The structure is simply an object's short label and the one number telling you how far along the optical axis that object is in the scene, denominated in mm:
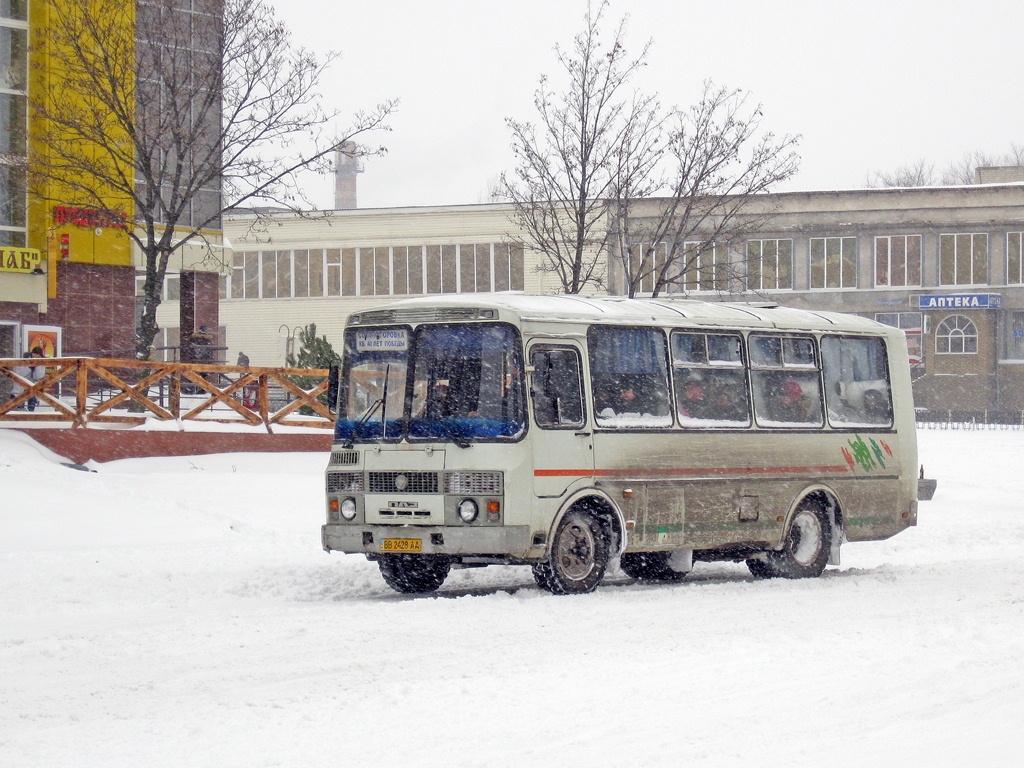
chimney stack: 98812
